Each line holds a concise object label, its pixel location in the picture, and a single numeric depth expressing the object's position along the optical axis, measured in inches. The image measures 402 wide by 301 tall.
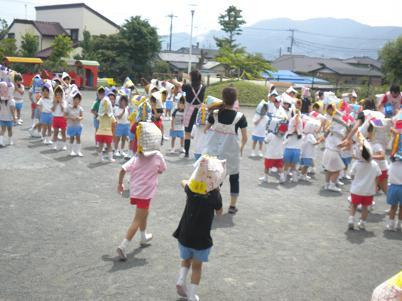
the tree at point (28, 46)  1572.3
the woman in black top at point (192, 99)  420.1
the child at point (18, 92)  567.8
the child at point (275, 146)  371.9
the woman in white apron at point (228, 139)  277.1
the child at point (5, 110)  430.6
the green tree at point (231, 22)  2201.0
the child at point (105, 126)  410.3
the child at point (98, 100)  431.5
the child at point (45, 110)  474.3
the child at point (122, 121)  425.1
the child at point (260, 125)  459.2
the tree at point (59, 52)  1408.7
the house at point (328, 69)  2229.3
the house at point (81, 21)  1919.3
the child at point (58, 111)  439.2
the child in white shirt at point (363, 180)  267.1
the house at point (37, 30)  1855.3
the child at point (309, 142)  392.2
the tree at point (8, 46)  1461.6
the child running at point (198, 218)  172.1
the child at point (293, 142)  374.6
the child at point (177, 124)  474.3
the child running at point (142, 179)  214.5
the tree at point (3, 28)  1783.7
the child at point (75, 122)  428.1
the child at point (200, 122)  405.4
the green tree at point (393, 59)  1317.7
